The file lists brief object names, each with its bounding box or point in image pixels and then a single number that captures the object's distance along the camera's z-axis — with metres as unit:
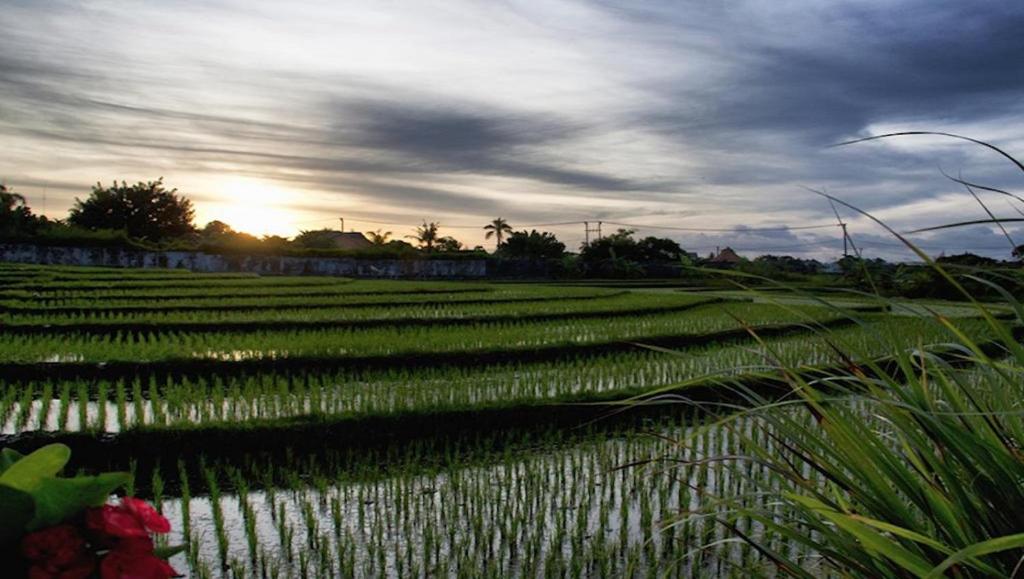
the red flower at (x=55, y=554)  1.76
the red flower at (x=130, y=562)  1.74
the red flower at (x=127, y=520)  1.74
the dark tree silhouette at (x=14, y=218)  39.62
